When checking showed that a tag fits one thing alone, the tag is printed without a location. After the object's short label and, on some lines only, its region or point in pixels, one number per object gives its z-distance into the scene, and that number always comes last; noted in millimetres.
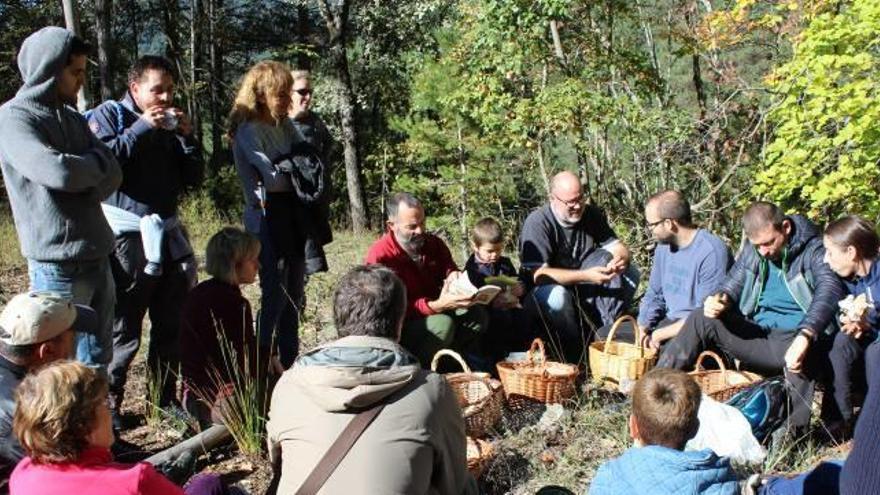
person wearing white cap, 2385
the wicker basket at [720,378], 3782
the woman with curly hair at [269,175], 4102
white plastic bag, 3242
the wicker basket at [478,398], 3486
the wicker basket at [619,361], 4102
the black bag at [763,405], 3508
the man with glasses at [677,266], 4430
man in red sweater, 4207
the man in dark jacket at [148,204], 3631
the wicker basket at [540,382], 3902
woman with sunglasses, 4211
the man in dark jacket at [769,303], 3818
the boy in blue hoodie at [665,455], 2314
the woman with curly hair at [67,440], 1860
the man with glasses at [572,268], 4773
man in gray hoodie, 3010
